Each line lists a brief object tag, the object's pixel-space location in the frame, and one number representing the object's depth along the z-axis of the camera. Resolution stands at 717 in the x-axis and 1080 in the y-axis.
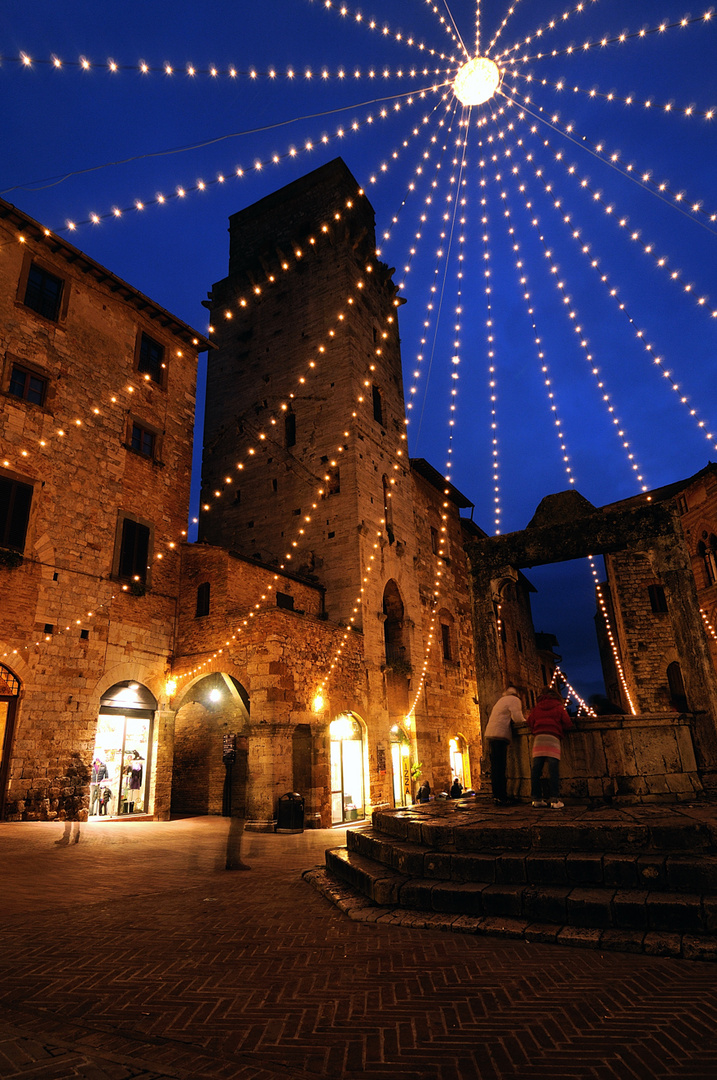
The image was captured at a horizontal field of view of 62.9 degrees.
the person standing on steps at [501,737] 7.29
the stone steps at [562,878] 3.88
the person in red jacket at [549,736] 6.36
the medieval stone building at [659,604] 17.48
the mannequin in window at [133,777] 12.95
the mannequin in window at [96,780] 12.16
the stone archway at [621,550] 7.01
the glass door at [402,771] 17.52
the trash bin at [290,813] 11.77
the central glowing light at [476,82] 6.82
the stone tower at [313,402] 18.36
